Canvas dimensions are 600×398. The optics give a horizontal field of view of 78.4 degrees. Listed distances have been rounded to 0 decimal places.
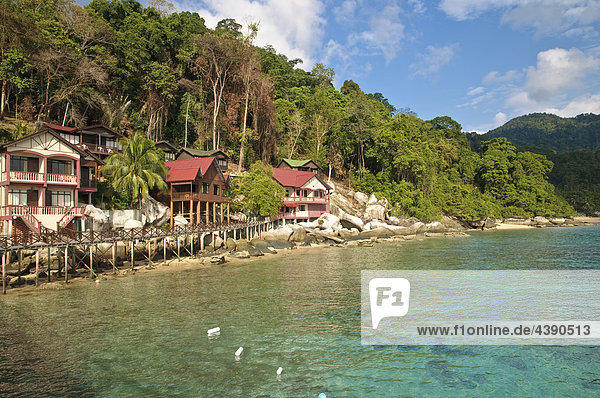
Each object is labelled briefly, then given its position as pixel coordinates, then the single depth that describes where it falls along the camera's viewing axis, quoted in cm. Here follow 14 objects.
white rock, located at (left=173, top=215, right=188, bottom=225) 3728
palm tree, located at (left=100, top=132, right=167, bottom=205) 3384
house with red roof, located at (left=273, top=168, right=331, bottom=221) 5378
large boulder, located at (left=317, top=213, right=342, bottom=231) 5225
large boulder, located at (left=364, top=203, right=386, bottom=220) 6241
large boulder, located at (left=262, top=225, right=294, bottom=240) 4541
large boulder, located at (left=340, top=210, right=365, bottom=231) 5569
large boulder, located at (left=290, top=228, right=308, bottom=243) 4591
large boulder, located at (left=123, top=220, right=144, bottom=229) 3250
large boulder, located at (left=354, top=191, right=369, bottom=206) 6694
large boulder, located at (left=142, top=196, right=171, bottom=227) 3550
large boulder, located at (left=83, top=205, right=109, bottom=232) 3043
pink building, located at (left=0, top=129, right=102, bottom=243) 2617
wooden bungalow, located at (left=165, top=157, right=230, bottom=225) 3844
